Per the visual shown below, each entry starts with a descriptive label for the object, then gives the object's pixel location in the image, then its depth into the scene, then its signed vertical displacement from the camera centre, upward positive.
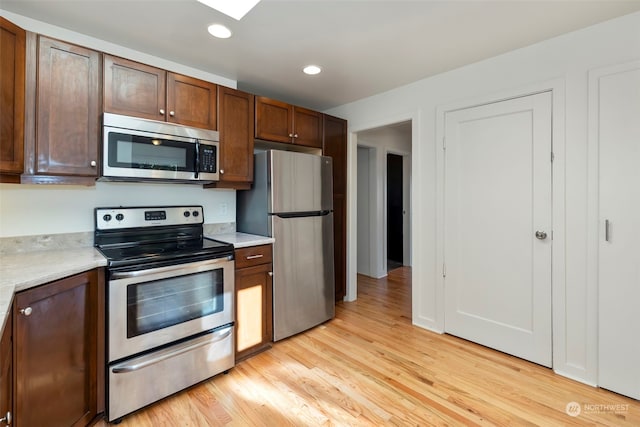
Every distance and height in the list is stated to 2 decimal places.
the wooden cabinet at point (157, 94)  1.89 +0.83
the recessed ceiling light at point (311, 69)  2.51 +1.25
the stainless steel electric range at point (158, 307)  1.62 -0.59
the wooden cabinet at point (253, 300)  2.23 -0.69
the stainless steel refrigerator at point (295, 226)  2.47 -0.12
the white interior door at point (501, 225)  2.15 -0.10
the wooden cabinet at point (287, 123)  2.63 +0.87
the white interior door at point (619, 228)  1.78 -0.09
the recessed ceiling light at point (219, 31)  1.91 +1.22
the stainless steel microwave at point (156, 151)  1.85 +0.43
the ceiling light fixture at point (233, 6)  1.54 +1.11
